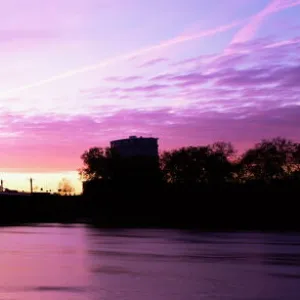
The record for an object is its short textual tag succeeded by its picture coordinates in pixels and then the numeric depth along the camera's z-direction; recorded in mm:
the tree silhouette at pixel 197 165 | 128000
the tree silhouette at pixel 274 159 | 118750
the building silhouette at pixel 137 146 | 168625
